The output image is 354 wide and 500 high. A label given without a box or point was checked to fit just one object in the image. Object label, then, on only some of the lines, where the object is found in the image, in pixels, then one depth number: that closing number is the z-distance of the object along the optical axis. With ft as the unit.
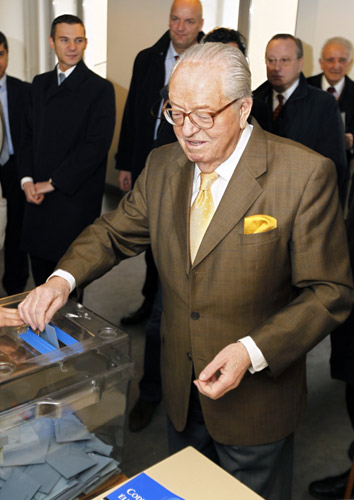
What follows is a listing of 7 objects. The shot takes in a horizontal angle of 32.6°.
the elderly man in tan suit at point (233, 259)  4.48
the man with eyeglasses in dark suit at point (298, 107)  10.20
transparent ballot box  4.09
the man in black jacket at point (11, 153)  12.09
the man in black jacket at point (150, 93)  10.18
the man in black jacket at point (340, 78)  13.12
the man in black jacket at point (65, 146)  10.26
